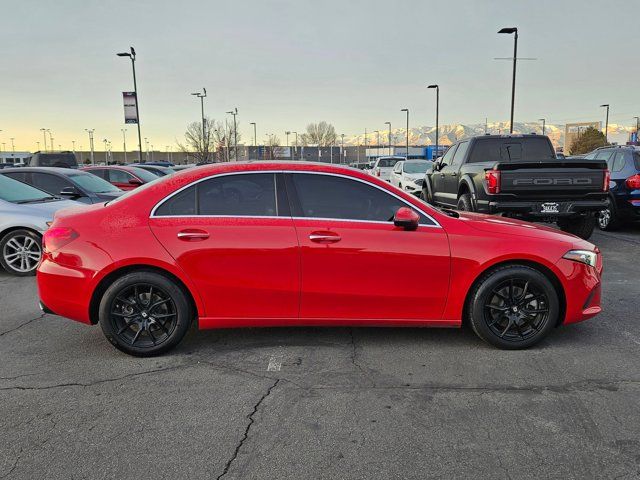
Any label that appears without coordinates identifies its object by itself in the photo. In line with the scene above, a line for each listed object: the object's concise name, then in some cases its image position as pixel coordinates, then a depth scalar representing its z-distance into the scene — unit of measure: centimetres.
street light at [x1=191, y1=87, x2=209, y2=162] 4531
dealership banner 2952
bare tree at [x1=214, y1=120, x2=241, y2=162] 6260
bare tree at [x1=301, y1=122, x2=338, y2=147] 11138
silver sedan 713
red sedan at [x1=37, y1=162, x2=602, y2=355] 398
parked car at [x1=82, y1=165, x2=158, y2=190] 1380
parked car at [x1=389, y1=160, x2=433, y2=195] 1822
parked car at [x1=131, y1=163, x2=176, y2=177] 1820
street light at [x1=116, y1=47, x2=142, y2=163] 2800
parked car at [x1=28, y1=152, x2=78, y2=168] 1989
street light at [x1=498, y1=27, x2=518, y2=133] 2329
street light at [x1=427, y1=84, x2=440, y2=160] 4112
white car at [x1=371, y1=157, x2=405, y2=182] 2589
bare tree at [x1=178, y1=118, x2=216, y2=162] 5219
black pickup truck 761
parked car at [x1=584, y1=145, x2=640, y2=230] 984
